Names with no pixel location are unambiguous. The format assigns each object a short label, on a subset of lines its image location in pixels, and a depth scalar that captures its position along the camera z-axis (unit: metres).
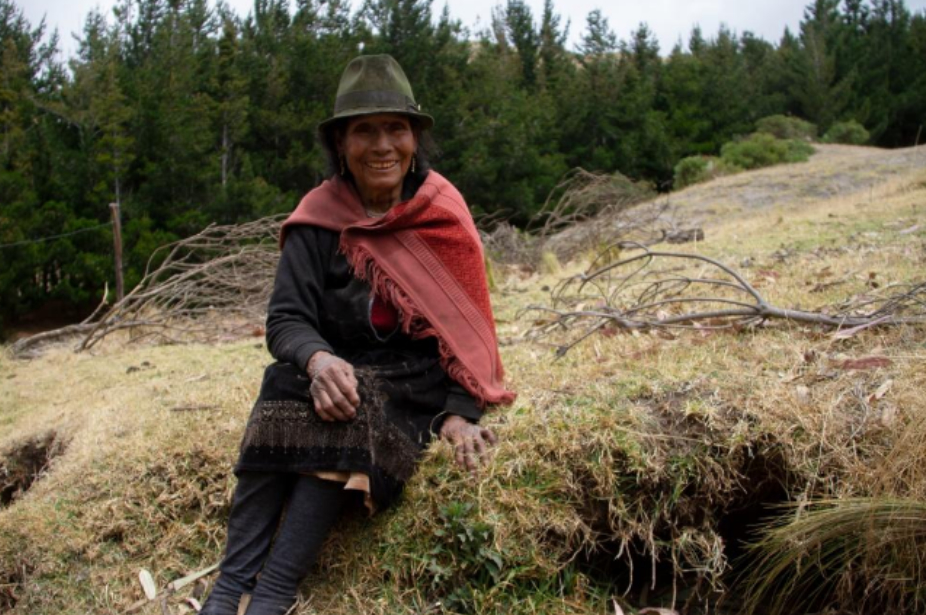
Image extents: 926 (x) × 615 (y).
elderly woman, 2.50
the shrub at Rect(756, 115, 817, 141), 29.86
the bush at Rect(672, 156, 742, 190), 22.97
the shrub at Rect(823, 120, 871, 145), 29.94
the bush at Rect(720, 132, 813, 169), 23.28
